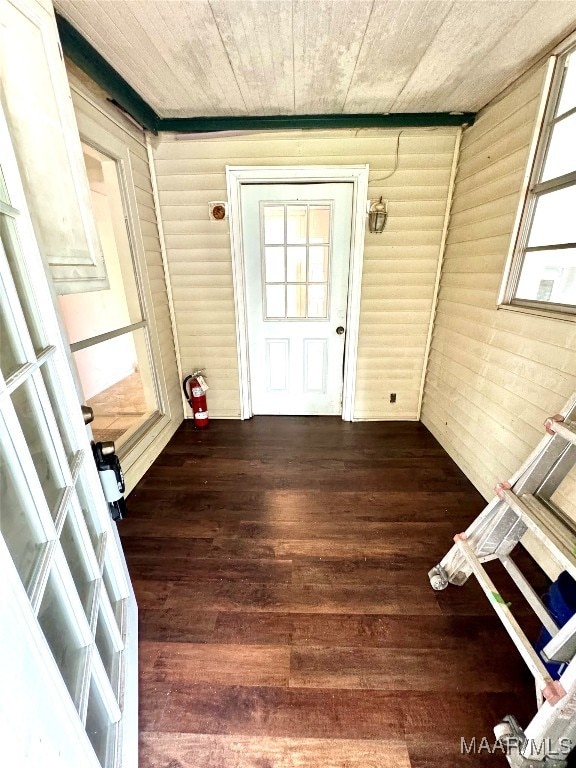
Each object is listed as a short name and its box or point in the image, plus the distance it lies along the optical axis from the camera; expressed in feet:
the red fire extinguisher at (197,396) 9.35
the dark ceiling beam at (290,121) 7.17
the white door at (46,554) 1.87
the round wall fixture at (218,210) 8.13
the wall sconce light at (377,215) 7.80
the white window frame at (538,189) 4.93
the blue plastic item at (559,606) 3.25
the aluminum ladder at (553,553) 2.84
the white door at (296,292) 8.25
